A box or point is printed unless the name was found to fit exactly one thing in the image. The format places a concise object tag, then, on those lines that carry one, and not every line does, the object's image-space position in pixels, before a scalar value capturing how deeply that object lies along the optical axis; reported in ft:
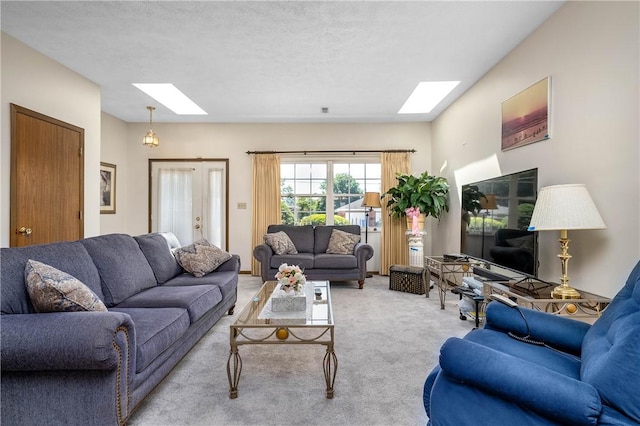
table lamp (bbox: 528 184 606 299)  6.98
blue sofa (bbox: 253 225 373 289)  16.15
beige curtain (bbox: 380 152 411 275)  19.74
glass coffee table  6.72
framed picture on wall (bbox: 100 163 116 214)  18.13
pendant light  15.93
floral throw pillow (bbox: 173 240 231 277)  11.48
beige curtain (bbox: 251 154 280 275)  19.93
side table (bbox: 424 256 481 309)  13.15
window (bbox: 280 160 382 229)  20.33
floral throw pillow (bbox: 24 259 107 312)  5.53
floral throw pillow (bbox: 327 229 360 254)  17.33
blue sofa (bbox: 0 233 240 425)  4.88
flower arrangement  8.64
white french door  20.30
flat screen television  8.58
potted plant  17.30
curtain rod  19.98
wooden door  10.53
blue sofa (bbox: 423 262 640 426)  3.35
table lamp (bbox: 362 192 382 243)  18.35
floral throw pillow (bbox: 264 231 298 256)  16.70
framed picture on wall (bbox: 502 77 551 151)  9.56
